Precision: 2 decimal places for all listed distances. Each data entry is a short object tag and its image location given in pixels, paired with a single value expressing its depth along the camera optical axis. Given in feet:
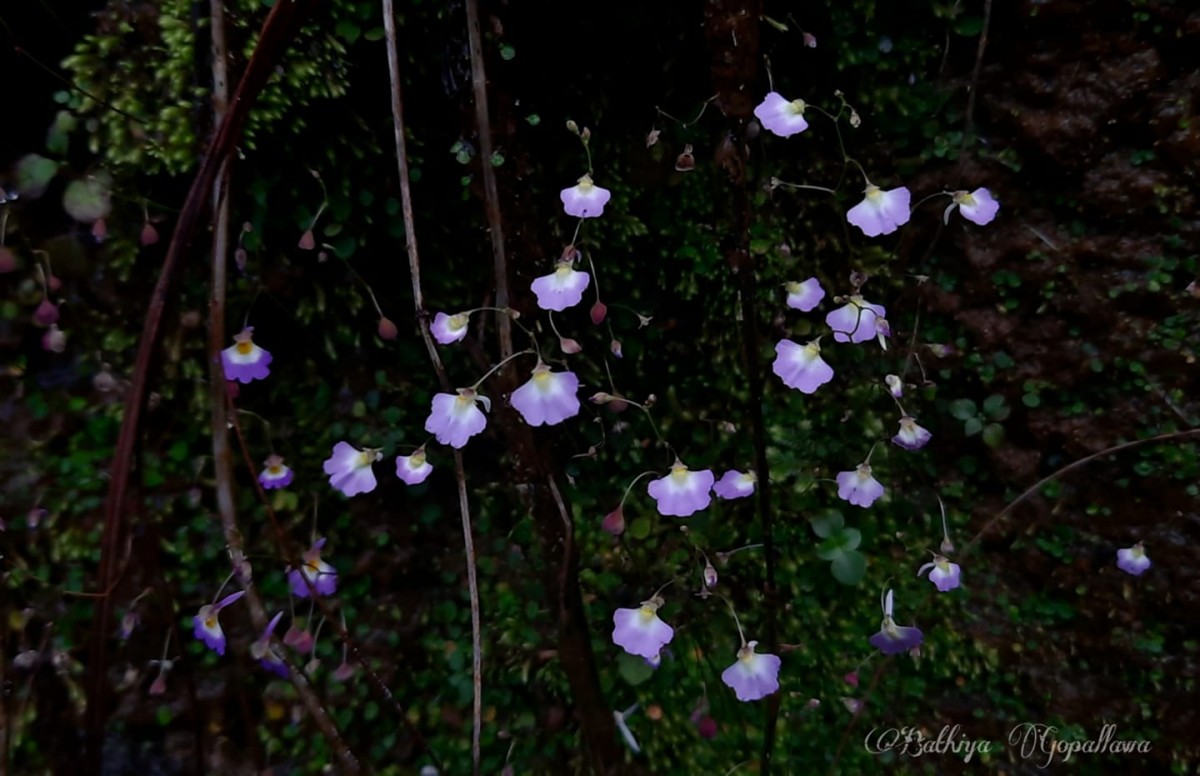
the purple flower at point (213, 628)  0.68
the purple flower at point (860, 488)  0.69
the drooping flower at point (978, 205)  0.66
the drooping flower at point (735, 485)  0.71
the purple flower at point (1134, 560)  0.67
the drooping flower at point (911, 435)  0.69
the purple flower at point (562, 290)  0.63
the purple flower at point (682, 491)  0.66
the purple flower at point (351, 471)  0.68
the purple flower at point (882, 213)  0.64
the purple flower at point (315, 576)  0.70
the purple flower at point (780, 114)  0.64
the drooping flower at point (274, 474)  0.70
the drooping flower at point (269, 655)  0.62
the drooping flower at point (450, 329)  0.64
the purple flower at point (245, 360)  0.67
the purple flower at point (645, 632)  0.66
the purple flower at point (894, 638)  0.68
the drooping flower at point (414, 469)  0.69
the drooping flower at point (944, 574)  0.68
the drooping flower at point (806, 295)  0.70
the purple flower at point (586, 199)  0.64
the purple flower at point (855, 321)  0.69
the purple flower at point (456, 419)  0.63
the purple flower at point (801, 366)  0.66
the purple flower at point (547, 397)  0.62
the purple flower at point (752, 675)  0.65
